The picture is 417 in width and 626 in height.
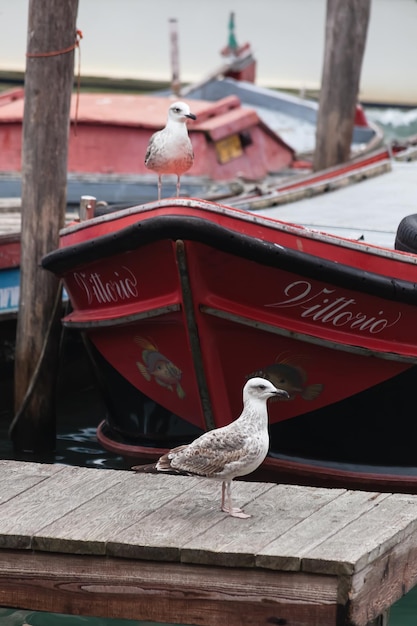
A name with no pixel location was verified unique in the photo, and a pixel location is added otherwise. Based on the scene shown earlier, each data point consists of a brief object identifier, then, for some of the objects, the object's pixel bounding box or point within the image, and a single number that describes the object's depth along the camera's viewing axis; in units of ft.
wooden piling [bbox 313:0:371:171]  75.82
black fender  50.72
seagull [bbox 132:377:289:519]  32.78
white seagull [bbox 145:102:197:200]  46.26
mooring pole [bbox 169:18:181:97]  124.47
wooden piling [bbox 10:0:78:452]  53.57
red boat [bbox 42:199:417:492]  44.96
